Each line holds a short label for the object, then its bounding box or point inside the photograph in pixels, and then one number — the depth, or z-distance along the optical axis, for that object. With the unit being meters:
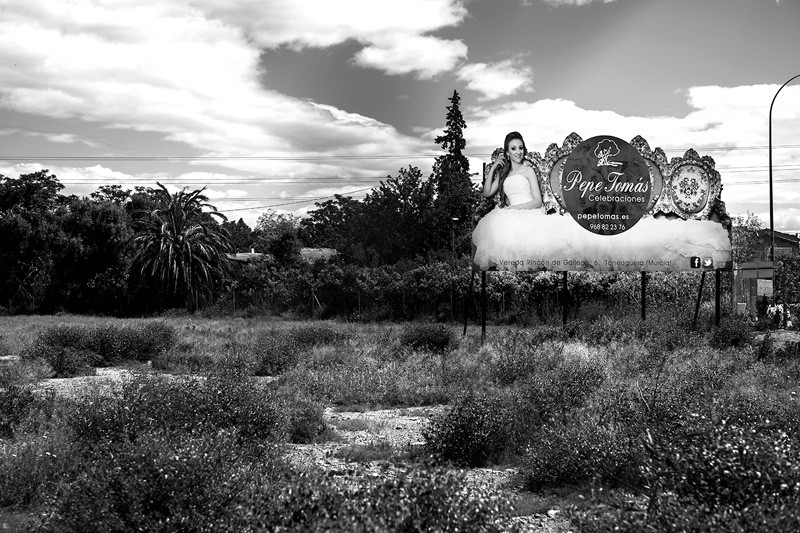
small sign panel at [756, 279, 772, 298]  25.50
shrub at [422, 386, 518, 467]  7.90
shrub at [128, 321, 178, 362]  18.45
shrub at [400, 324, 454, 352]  17.84
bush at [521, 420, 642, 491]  6.62
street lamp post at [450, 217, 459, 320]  45.08
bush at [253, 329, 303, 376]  15.38
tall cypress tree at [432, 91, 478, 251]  46.91
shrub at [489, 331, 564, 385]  13.60
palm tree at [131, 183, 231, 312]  43.06
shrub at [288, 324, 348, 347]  19.27
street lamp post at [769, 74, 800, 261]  31.97
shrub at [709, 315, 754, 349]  17.91
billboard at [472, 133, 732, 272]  20.27
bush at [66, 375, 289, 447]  7.33
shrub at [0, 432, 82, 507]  6.60
